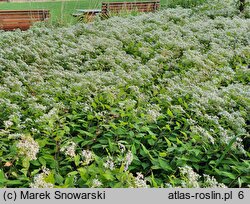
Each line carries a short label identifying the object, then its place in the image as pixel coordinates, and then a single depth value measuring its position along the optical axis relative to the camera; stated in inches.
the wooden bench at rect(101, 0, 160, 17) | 391.5
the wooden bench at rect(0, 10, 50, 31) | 344.5
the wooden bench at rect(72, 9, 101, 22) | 366.7
